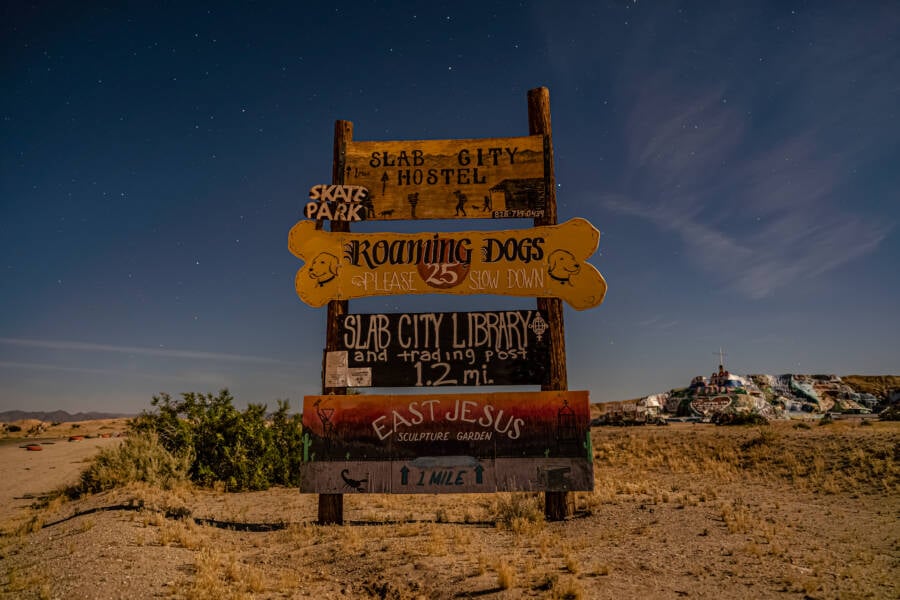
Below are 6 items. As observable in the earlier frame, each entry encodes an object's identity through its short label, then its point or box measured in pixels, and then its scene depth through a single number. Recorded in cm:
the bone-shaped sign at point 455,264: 864
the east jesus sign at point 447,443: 817
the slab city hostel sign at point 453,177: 905
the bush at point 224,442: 1273
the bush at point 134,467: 1153
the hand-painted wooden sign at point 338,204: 906
